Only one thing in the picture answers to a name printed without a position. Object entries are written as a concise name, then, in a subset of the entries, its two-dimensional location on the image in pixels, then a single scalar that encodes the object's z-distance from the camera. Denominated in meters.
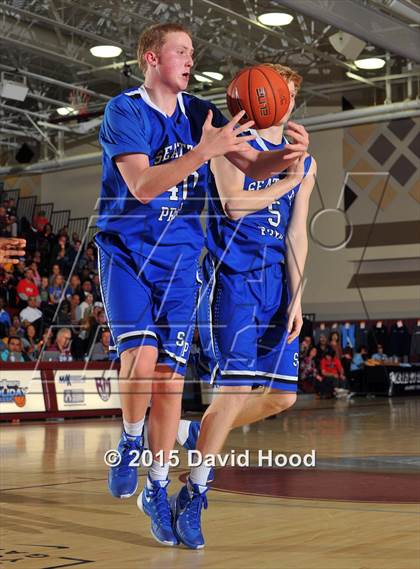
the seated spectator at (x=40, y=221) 26.07
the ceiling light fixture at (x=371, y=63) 21.75
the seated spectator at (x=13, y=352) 14.84
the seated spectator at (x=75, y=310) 15.73
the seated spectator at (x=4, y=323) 16.49
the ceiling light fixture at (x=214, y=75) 22.74
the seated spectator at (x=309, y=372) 21.30
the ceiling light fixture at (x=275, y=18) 19.09
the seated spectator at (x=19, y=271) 19.55
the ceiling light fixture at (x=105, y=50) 21.25
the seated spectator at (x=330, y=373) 22.09
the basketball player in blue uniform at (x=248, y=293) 4.54
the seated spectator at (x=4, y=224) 23.89
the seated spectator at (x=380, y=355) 24.16
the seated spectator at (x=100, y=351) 16.12
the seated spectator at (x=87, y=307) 15.34
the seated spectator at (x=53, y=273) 18.11
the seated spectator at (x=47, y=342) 15.12
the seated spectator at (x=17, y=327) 16.25
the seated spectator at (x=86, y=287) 16.95
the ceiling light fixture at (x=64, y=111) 26.01
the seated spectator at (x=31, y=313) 17.06
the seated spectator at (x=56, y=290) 16.98
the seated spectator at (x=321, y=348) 22.23
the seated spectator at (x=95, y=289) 18.32
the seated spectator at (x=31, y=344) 15.53
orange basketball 3.96
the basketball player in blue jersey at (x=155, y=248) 4.11
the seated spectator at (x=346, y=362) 23.73
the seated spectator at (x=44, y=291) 17.74
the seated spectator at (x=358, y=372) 23.94
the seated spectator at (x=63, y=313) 16.33
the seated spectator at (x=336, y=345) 21.11
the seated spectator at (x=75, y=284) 17.47
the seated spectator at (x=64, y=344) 15.89
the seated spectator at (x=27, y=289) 17.80
